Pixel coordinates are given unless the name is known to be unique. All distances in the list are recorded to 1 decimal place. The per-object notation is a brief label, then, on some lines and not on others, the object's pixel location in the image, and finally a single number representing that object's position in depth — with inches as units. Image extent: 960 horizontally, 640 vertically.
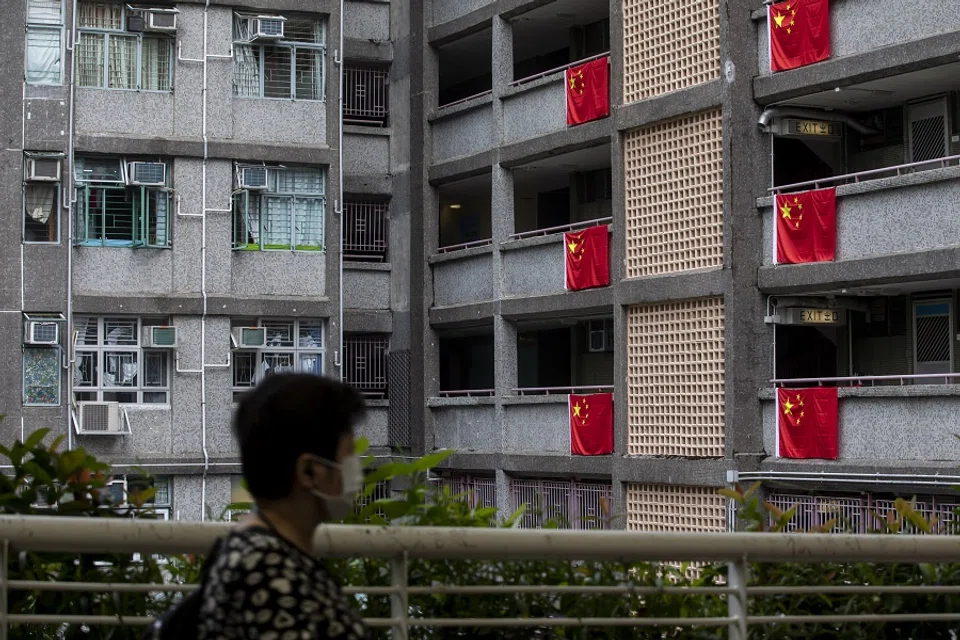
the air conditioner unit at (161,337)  1146.7
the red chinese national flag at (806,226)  880.3
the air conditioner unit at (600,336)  1192.8
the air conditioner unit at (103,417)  1119.0
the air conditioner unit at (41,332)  1099.3
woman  121.7
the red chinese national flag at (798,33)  877.8
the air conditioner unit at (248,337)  1173.7
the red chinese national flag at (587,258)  1048.2
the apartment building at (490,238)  896.3
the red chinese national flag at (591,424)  1042.1
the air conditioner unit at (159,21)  1154.7
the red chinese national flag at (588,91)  1049.5
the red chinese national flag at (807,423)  869.2
